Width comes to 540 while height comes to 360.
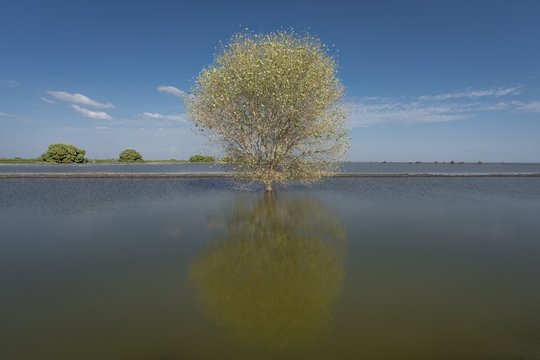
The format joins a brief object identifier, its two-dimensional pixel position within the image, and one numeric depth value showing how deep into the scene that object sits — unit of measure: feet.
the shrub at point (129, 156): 580.30
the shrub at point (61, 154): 445.91
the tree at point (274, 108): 112.27
